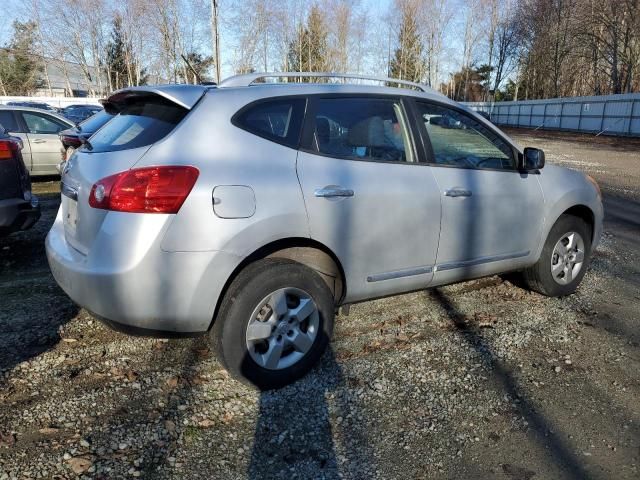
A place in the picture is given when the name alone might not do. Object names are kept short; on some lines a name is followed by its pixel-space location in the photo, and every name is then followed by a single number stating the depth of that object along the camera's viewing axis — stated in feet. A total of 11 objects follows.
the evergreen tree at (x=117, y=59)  189.57
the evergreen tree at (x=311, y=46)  178.81
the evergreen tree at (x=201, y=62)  163.63
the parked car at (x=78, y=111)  78.99
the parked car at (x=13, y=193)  16.44
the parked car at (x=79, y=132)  26.66
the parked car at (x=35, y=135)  35.65
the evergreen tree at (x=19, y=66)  197.88
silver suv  9.18
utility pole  78.64
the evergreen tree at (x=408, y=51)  196.44
